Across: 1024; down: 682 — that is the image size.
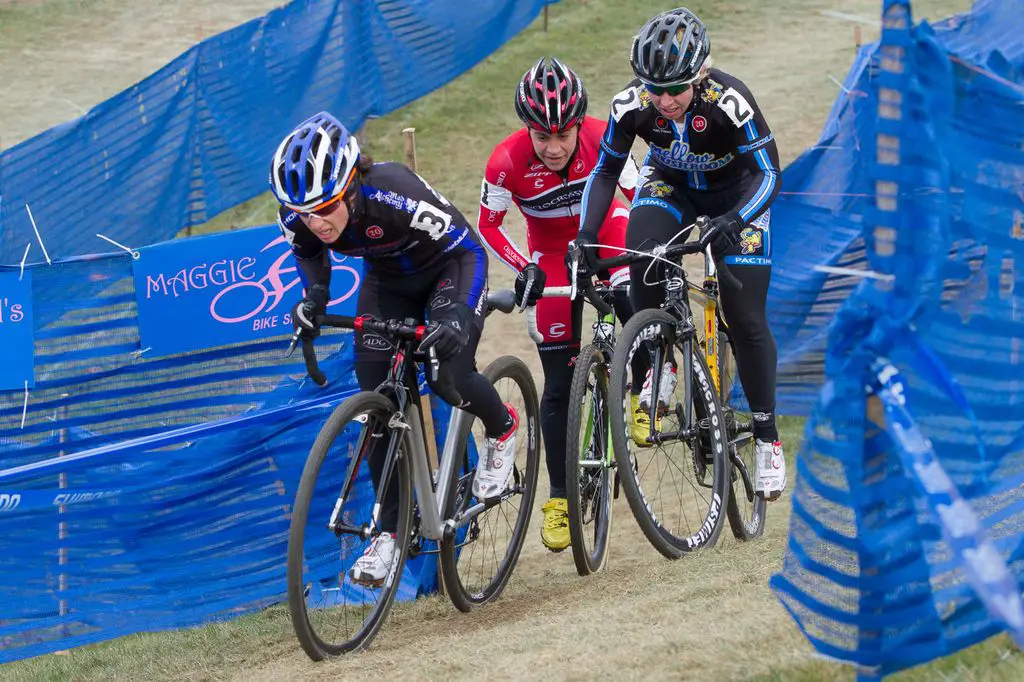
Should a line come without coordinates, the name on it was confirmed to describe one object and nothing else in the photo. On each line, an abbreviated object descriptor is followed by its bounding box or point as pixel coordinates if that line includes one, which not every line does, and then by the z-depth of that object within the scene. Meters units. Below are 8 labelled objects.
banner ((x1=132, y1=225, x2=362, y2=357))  14.86
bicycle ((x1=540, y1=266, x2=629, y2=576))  11.57
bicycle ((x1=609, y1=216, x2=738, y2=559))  11.35
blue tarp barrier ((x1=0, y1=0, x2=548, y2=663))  11.10
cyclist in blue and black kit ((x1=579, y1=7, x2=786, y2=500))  11.44
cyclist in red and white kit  12.52
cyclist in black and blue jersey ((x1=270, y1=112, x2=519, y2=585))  9.95
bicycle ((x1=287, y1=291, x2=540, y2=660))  9.92
